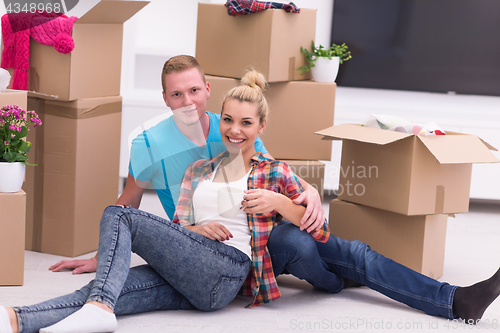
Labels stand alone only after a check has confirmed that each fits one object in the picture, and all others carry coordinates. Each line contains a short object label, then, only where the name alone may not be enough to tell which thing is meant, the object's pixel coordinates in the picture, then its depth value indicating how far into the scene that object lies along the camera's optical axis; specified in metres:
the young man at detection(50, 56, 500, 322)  4.79
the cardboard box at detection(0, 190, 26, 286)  4.92
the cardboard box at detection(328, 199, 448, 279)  5.14
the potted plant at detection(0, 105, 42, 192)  4.92
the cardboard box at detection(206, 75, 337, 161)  5.55
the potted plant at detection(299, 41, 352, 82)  5.59
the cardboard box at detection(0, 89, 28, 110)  5.00
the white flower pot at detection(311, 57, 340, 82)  5.58
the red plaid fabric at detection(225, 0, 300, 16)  5.42
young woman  4.53
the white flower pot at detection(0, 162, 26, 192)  4.92
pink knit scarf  5.18
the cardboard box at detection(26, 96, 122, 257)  5.28
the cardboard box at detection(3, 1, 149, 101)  5.22
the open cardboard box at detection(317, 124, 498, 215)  5.01
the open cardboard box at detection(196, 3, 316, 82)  5.43
